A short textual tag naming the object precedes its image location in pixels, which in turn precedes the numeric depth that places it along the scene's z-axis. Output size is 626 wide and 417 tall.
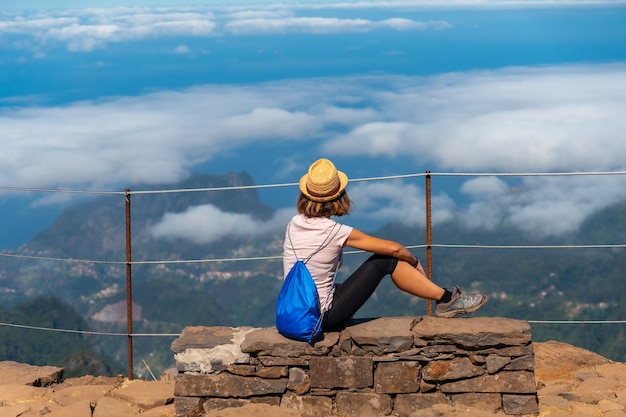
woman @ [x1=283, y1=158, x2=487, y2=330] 5.50
